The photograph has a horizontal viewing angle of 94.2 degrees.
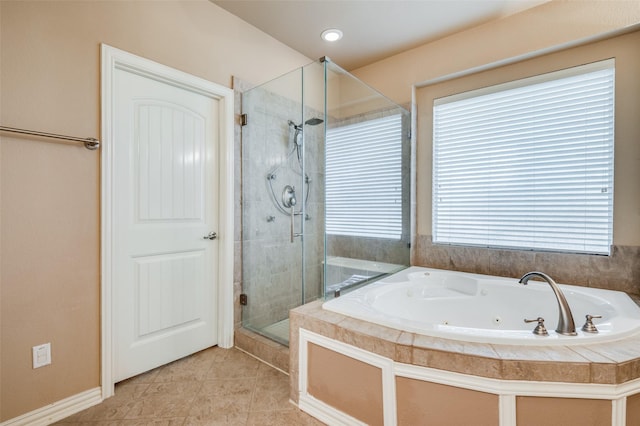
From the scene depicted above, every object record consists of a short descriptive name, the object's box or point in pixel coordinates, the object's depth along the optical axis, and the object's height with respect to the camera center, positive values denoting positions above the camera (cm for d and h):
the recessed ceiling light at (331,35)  253 +152
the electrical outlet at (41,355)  148 -74
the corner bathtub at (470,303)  156 -59
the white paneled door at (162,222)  183 -9
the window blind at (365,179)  213 +25
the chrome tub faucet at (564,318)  129 -48
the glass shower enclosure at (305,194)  211 +12
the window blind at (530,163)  203 +36
